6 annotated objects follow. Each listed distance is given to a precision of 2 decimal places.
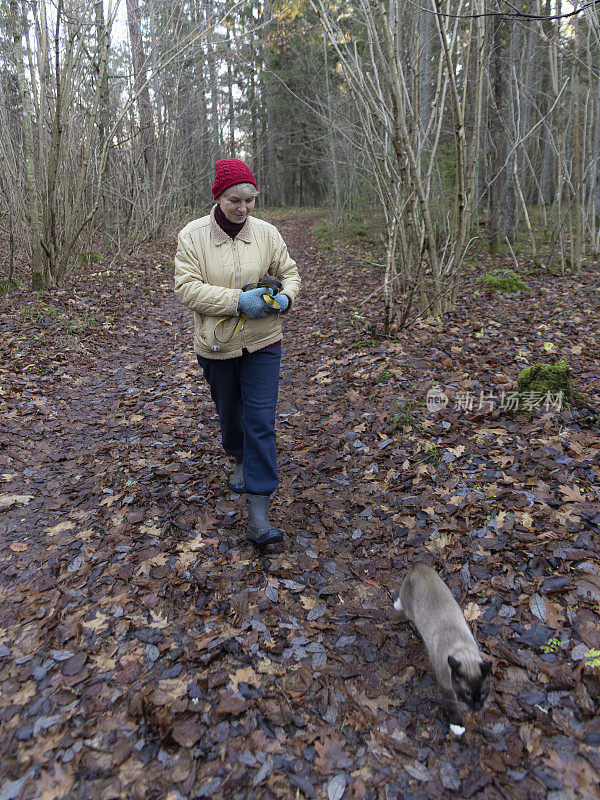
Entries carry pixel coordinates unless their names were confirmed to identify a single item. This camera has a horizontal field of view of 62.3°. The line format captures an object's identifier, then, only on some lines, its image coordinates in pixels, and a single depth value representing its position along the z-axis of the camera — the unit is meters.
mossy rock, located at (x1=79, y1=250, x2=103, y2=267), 11.92
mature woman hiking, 3.22
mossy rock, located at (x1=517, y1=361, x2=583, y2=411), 4.57
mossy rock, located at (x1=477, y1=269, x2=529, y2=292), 8.75
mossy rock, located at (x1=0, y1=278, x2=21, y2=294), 9.62
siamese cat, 2.27
